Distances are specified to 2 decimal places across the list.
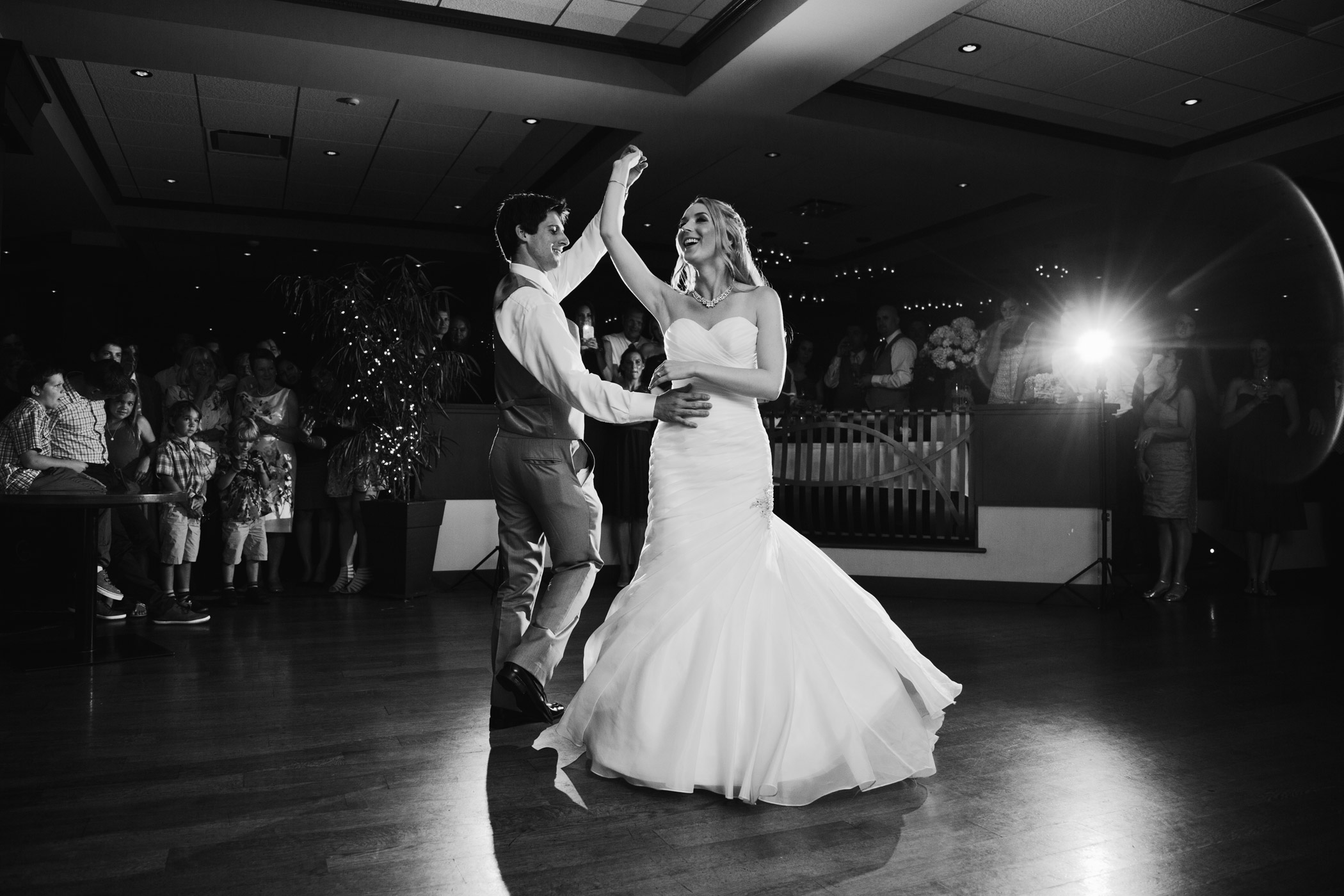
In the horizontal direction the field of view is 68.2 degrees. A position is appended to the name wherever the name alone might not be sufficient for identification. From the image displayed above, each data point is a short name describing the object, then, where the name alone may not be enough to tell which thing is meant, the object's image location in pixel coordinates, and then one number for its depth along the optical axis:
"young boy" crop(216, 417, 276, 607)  6.29
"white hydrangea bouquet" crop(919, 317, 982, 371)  7.18
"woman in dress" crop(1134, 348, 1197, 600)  6.70
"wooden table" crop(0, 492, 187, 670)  4.25
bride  2.62
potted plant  6.34
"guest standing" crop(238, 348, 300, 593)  6.68
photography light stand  6.24
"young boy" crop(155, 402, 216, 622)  5.68
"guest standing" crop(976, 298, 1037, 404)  7.51
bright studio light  6.66
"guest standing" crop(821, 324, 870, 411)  8.76
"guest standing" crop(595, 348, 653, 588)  7.23
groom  3.08
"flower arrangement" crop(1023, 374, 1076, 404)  6.77
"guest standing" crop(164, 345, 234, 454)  7.03
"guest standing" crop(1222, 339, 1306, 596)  7.16
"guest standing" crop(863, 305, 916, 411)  7.96
